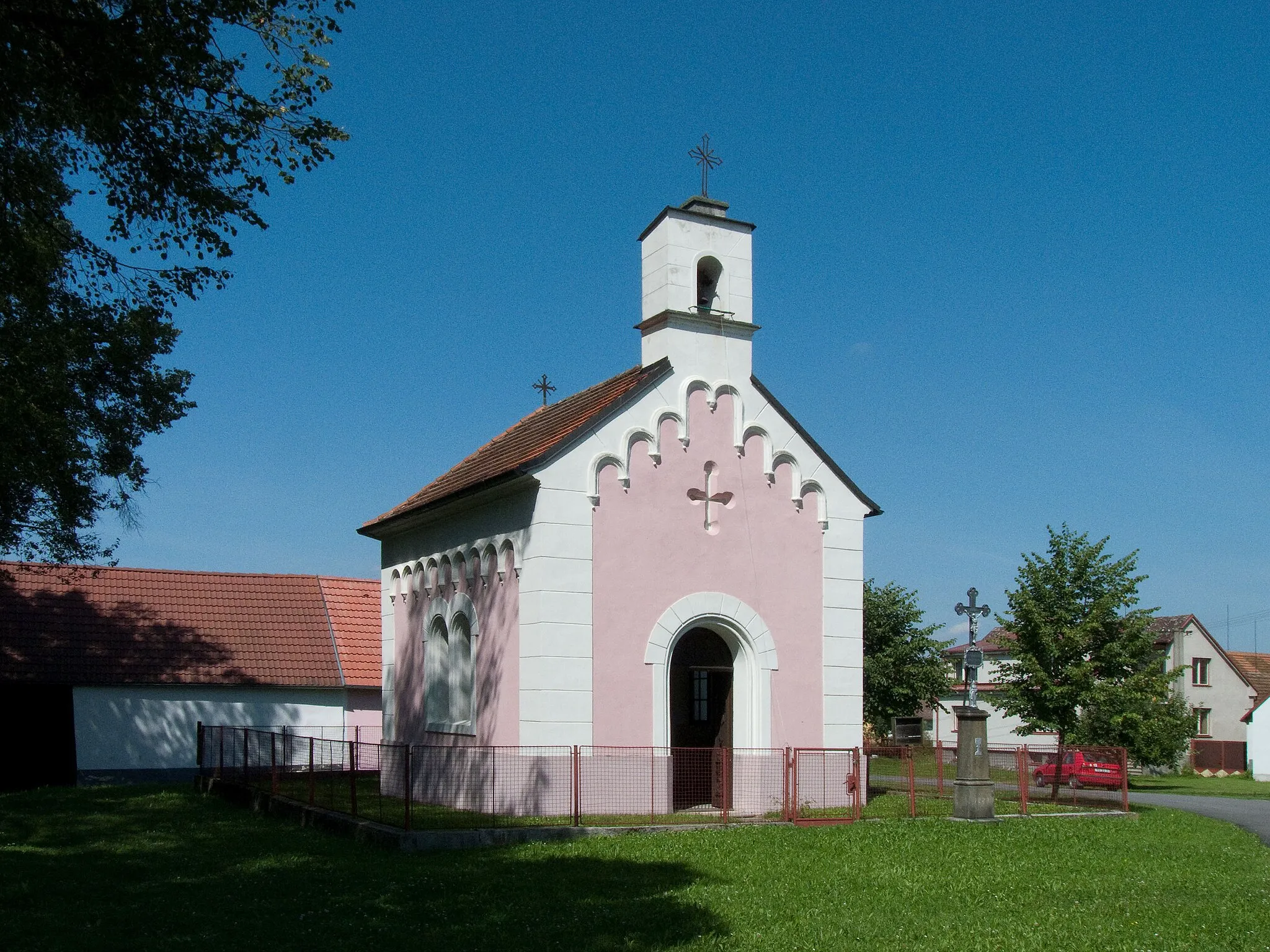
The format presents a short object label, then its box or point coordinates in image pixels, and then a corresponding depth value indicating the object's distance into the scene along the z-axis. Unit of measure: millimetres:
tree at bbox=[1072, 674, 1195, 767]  25281
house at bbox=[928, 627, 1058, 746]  52406
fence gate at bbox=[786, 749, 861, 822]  18406
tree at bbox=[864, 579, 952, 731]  43469
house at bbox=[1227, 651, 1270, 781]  51062
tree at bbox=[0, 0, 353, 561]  10188
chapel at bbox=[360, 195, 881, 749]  18156
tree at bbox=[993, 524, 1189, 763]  25516
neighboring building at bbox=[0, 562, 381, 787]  26766
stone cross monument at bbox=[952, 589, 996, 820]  18453
